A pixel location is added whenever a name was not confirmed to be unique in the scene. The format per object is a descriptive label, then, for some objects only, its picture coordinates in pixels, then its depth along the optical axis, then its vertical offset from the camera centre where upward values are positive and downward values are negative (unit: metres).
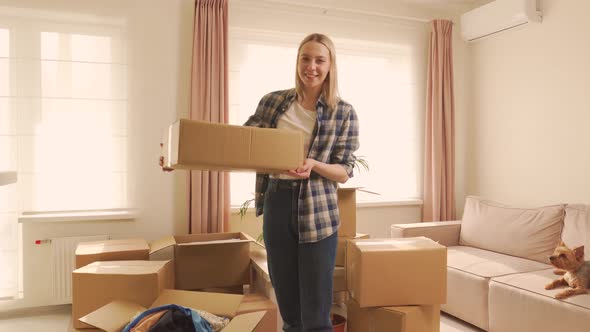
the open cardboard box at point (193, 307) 1.82 -0.64
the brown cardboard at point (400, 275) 2.03 -0.51
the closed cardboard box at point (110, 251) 2.47 -0.50
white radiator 2.96 -0.68
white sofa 2.27 -0.62
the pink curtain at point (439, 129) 3.90 +0.30
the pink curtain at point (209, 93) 3.18 +0.50
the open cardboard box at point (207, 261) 2.64 -0.58
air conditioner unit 3.33 +1.16
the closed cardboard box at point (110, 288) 2.14 -0.59
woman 1.52 -0.09
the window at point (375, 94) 3.52 +0.59
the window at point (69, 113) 2.97 +0.34
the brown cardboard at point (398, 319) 1.98 -0.70
